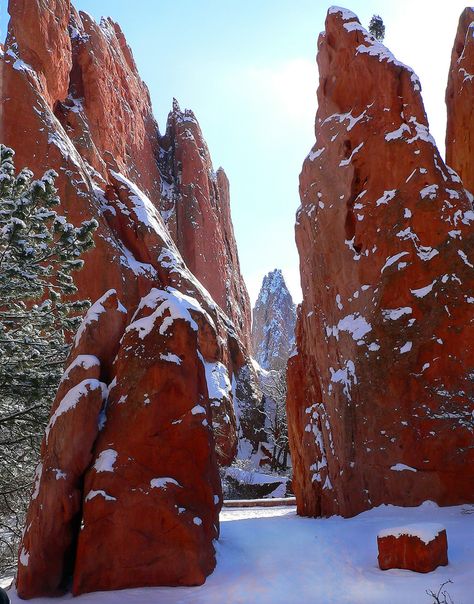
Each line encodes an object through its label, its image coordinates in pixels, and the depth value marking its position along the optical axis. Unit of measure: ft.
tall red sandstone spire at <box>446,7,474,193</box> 54.95
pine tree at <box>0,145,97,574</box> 30.55
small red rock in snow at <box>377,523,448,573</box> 21.75
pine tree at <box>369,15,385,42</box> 69.10
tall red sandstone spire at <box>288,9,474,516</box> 34.37
